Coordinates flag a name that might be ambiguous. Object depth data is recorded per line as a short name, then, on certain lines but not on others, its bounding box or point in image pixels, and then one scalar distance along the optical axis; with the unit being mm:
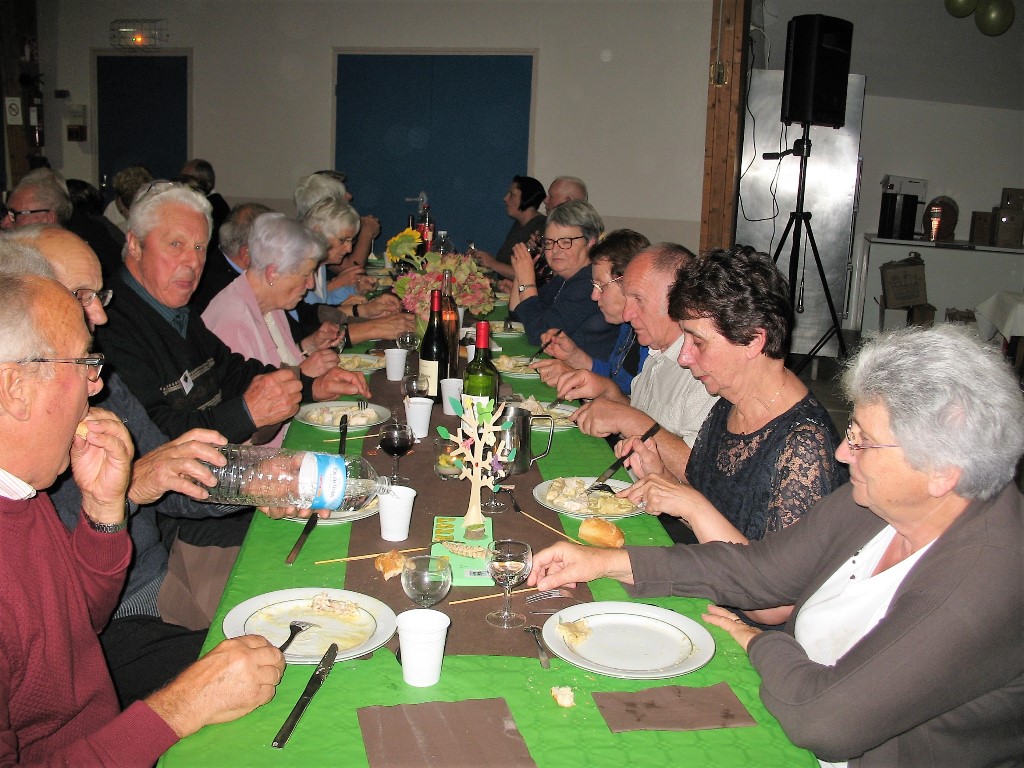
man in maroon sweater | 1224
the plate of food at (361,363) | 3814
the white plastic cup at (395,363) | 3629
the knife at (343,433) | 2553
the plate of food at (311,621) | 1425
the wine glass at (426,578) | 1533
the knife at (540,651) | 1410
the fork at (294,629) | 1424
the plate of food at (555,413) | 2955
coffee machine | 8391
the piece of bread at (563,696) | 1308
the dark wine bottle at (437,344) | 3405
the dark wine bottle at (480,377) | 2967
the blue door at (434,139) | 9234
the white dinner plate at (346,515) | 1993
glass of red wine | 2266
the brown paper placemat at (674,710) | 1266
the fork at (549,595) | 1651
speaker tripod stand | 6484
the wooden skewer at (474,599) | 1623
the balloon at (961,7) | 8195
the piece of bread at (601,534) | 1902
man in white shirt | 2779
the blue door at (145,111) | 9719
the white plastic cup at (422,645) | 1314
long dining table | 1191
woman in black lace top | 1958
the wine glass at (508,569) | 1553
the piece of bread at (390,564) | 1703
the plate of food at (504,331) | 4840
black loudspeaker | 6531
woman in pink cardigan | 3467
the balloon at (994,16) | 8211
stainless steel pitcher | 2291
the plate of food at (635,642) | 1390
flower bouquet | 3711
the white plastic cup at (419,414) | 2705
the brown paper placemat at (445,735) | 1166
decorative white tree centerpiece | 1912
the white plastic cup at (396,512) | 1867
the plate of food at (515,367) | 3737
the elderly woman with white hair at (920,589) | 1258
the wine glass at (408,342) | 4105
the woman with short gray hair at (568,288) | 4301
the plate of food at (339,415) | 2834
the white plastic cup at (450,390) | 3080
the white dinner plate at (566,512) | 2086
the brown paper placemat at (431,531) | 1486
